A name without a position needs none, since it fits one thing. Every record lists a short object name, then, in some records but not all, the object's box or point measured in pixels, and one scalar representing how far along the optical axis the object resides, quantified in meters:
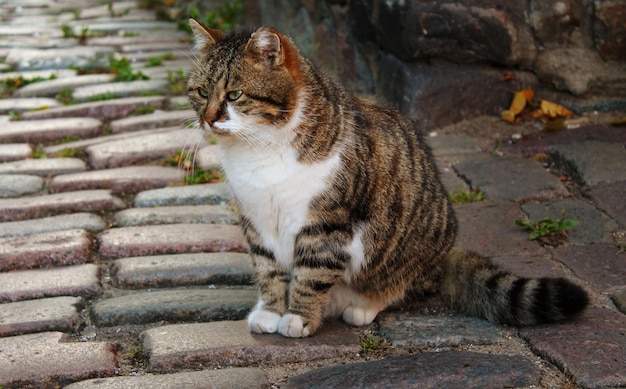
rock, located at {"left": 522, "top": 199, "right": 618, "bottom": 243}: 3.44
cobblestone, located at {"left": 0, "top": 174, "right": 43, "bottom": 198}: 4.07
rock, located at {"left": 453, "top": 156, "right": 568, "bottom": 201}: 3.87
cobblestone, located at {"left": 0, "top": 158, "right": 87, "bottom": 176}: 4.29
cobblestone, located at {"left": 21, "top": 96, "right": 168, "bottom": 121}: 5.15
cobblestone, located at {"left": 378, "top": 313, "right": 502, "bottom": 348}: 2.75
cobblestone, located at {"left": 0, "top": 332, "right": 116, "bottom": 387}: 2.50
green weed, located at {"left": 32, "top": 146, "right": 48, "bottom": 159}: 4.54
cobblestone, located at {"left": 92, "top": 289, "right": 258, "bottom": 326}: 2.93
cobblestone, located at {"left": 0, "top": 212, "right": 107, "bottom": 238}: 3.62
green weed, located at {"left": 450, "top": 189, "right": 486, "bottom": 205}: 3.87
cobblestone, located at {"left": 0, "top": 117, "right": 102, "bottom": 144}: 4.82
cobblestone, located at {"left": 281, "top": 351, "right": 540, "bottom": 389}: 2.40
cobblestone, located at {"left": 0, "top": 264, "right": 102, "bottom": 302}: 3.11
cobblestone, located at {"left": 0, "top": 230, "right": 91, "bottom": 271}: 3.37
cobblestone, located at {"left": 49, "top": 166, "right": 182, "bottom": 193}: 4.13
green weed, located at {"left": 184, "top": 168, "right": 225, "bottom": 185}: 4.27
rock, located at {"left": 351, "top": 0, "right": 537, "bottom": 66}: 4.42
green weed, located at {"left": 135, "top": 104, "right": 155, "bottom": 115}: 5.23
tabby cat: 2.83
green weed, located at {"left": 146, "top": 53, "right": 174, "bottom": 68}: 6.32
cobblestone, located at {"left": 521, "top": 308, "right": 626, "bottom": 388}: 2.42
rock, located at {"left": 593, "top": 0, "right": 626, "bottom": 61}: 4.40
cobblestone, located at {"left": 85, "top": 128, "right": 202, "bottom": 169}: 4.43
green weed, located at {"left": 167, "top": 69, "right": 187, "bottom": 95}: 5.62
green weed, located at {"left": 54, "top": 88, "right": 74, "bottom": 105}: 5.45
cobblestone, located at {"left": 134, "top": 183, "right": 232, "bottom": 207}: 3.99
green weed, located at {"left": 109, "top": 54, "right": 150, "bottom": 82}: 5.86
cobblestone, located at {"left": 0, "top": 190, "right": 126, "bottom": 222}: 3.83
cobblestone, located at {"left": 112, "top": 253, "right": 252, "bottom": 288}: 3.24
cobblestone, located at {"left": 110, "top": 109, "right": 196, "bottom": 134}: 4.96
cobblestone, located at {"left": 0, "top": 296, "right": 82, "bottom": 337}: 2.84
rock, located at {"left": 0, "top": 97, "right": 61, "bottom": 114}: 5.33
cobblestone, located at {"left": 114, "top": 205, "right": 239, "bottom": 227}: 3.76
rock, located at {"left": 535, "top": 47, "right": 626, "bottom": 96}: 4.53
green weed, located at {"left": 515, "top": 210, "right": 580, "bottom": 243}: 3.45
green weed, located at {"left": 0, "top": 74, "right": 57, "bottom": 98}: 5.82
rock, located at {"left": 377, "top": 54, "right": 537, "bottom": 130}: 4.55
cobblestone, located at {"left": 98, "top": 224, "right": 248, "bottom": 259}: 3.47
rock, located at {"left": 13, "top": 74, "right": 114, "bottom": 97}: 5.67
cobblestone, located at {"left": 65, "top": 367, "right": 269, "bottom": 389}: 2.43
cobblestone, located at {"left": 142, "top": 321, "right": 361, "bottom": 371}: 2.62
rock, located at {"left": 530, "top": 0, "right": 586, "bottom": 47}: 4.48
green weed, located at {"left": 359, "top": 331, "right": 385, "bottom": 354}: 2.72
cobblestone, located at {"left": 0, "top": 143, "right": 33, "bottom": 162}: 4.54
